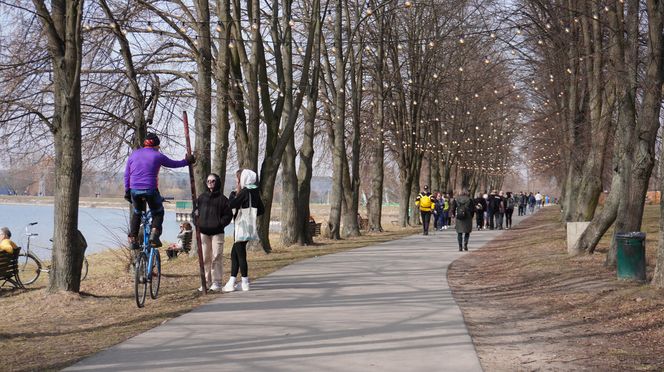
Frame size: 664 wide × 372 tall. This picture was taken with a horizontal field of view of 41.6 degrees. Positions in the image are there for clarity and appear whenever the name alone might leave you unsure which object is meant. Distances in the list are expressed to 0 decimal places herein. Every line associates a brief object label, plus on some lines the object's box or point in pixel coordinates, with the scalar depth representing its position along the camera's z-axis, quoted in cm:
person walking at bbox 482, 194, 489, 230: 3862
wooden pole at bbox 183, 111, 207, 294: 1166
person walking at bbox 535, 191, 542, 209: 8396
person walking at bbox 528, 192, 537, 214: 8022
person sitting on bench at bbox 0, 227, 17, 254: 1788
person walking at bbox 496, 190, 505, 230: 3934
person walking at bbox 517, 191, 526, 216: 6928
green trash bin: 1302
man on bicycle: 1063
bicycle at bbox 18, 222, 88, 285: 1964
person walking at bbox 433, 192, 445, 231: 3644
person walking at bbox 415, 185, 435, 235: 3106
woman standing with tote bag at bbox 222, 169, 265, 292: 1230
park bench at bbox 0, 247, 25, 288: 1725
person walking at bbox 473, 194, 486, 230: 3775
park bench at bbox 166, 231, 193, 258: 2358
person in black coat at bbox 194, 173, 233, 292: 1216
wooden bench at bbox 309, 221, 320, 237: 3242
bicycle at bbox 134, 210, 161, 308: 1072
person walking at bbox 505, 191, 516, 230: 4099
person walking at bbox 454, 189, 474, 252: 2220
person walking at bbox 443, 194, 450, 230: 3856
